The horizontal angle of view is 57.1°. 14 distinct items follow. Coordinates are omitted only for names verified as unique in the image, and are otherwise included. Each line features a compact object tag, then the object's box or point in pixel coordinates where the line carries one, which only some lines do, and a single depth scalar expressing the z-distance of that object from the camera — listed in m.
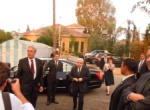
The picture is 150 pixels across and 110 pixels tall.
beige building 27.13
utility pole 11.25
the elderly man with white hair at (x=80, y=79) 3.80
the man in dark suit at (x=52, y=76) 4.49
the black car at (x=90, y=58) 14.73
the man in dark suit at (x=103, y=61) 5.79
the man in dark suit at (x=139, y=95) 1.48
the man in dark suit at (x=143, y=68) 3.45
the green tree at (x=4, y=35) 20.49
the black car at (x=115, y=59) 13.35
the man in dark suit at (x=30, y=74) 3.29
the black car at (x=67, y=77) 5.17
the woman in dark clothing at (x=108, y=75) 5.37
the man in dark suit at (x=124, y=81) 1.89
